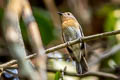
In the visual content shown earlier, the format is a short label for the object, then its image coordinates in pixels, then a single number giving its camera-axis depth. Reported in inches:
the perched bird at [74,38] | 254.3
